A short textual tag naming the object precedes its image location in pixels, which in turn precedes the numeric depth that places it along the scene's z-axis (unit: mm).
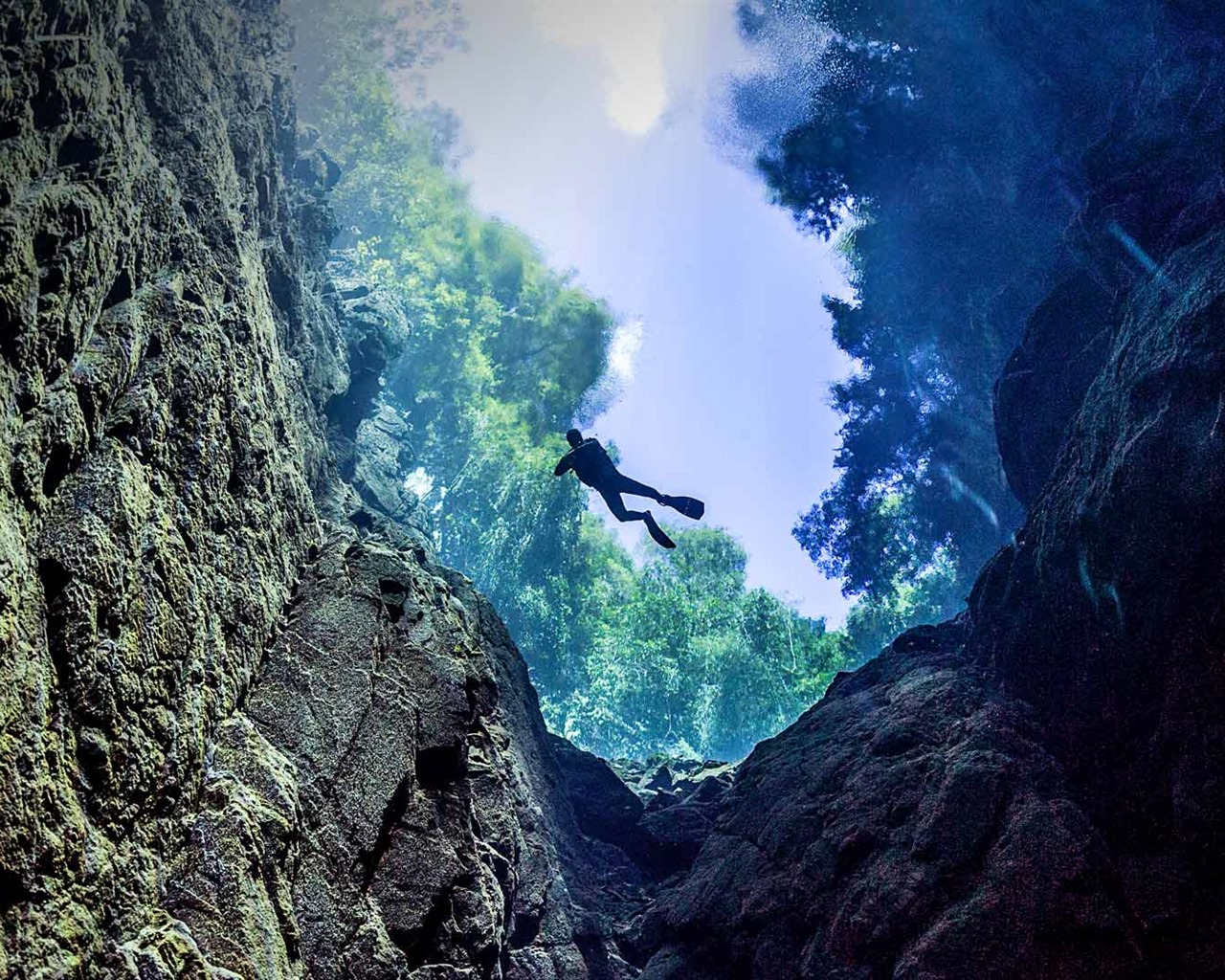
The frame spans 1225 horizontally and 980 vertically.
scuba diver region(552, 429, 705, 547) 12930
